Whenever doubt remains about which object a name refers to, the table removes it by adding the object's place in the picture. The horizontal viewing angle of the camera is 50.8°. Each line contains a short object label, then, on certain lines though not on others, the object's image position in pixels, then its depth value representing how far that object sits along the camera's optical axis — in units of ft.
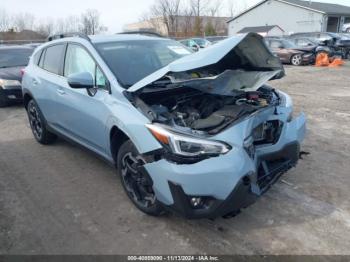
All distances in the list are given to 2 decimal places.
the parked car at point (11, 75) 30.07
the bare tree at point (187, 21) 167.79
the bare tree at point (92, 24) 146.10
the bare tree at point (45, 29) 149.36
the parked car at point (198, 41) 74.57
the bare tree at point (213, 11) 201.46
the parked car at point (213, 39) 90.97
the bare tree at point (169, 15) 175.94
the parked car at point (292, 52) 61.05
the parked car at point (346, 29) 123.10
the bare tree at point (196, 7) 182.91
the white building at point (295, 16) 141.08
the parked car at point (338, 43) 67.56
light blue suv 9.82
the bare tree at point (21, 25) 154.38
